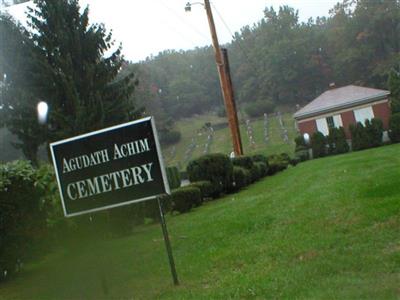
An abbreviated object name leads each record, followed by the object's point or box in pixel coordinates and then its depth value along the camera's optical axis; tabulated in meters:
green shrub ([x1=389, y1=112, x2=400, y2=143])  29.73
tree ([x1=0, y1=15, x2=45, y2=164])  14.39
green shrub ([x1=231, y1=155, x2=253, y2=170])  19.52
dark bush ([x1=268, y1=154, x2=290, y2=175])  23.50
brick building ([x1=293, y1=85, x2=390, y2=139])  35.69
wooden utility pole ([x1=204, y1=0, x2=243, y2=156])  21.56
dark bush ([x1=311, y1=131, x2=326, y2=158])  31.22
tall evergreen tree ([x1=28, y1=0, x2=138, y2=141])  14.91
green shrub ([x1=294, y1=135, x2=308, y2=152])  33.22
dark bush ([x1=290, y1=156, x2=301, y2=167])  28.16
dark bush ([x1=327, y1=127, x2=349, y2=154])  30.83
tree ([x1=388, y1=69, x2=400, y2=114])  34.20
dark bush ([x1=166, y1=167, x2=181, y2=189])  24.72
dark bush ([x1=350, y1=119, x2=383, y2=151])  30.00
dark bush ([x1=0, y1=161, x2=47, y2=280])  7.09
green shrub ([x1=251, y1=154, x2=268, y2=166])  22.68
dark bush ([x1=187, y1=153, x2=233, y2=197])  15.97
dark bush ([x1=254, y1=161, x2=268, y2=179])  20.78
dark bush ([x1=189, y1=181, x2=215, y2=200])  14.77
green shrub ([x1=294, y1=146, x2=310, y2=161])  30.12
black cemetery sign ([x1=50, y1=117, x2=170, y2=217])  5.16
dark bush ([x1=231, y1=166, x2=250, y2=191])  17.28
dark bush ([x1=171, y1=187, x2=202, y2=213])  12.98
